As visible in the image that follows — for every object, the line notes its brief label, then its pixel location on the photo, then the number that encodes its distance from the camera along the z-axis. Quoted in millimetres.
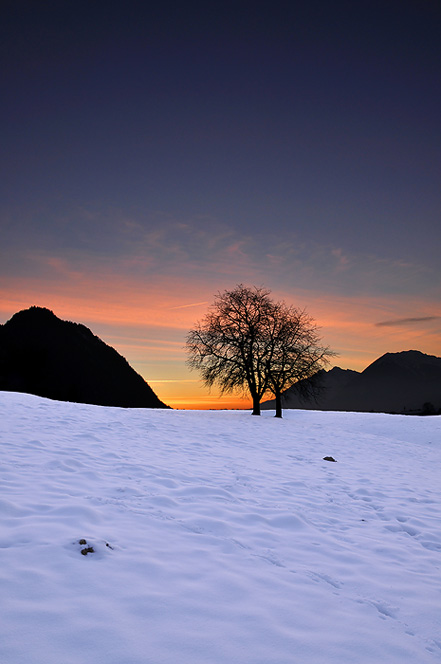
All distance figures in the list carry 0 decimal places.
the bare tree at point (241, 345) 24703
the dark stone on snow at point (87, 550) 3433
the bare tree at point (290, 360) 24406
